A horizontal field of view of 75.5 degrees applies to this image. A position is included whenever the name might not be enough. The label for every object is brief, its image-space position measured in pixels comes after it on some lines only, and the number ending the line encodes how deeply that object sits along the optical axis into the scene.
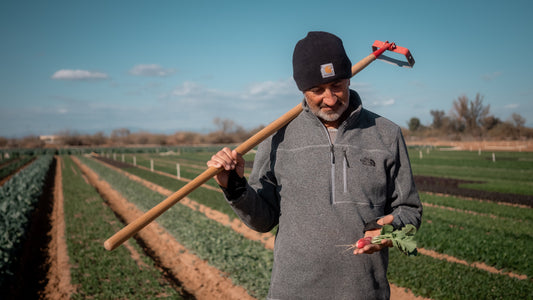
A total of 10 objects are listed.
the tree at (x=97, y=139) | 106.94
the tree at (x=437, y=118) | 103.35
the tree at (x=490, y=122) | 80.31
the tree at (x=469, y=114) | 75.44
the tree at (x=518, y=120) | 70.56
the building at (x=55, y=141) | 105.68
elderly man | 1.68
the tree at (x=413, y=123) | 111.69
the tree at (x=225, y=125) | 115.50
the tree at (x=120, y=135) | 111.80
